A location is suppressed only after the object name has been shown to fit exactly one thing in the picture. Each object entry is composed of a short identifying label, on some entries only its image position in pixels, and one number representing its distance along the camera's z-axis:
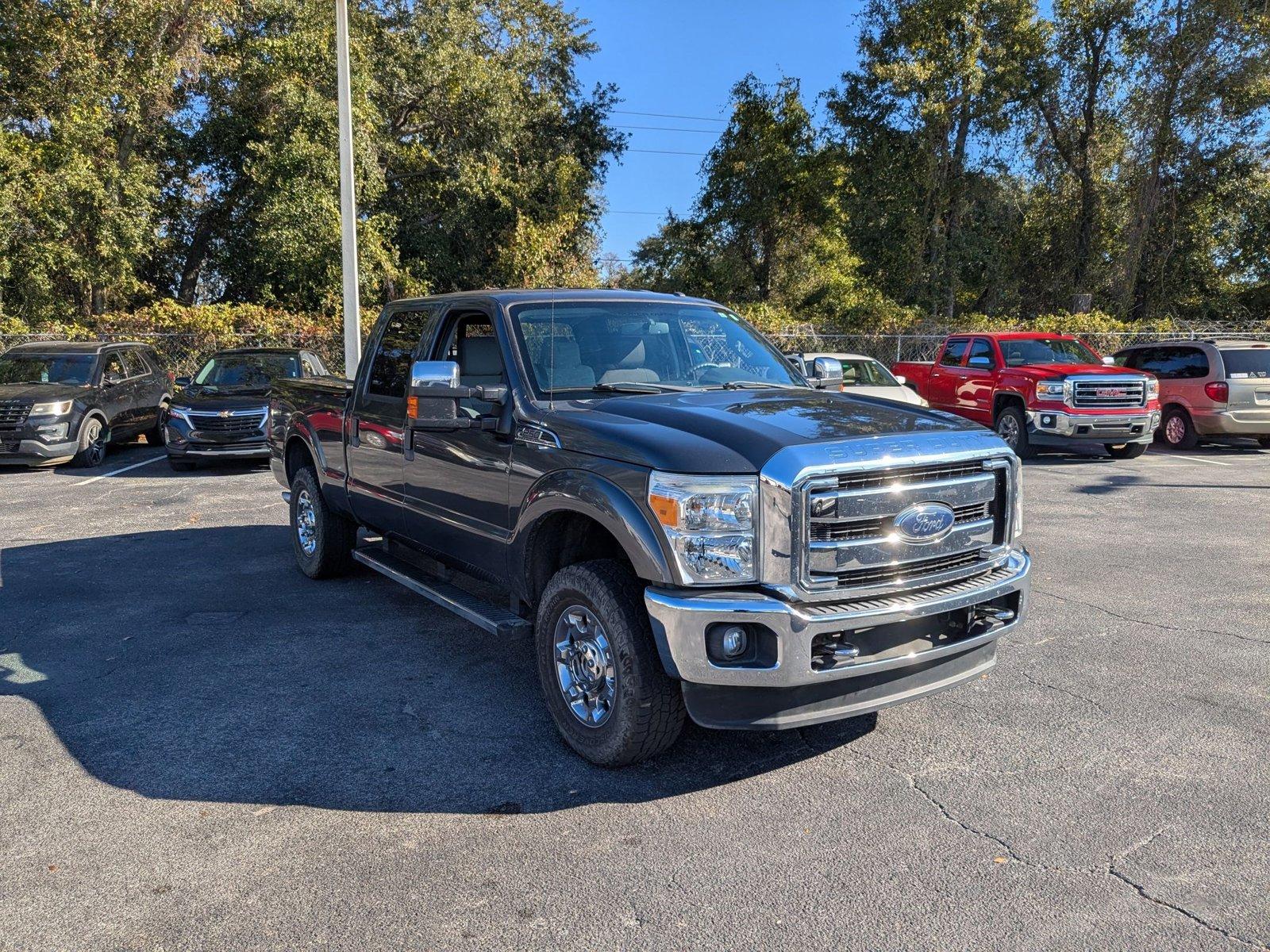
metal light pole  15.12
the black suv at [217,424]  12.97
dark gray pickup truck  3.63
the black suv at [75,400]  12.99
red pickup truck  13.99
